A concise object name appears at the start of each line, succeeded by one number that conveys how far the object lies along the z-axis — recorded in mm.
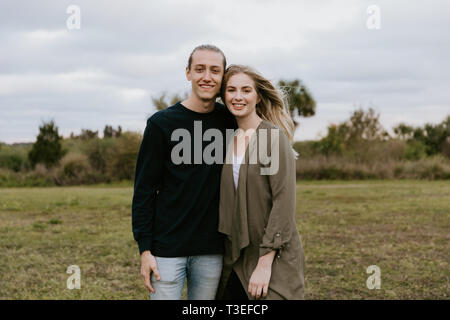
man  2836
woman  2658
